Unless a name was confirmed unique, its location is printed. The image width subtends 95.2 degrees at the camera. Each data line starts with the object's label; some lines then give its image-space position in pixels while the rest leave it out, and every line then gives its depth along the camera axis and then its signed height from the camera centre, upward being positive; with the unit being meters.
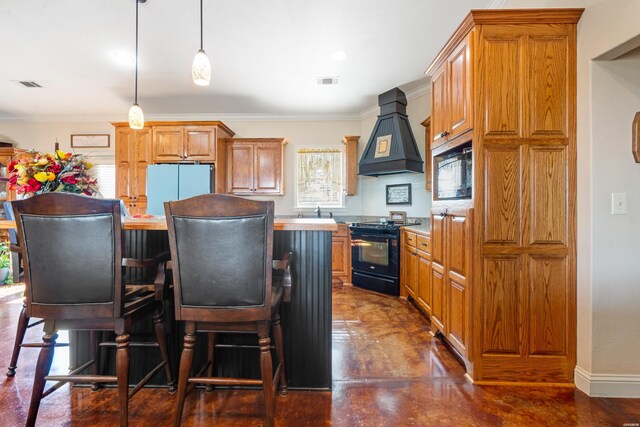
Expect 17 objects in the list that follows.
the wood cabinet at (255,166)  4.62 +0.76
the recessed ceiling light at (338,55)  3.02 +1.66
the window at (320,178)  4.93 +0.60
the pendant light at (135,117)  2.48 +0.82
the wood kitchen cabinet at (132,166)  4.25 +0.68
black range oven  3.55 -0.55
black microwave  1.97 +0.29
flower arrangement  1.77 +0.24
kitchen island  1.76 -0.66
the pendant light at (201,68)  1.88 +0.94
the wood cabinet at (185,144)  4.20 +0.99
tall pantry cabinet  1.79 +0.11
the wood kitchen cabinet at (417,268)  2.81 -0.58
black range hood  3.86 +0.99
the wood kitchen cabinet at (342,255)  4.26 -0.61
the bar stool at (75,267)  1.26 -0.24
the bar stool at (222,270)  1.24 -0.25
